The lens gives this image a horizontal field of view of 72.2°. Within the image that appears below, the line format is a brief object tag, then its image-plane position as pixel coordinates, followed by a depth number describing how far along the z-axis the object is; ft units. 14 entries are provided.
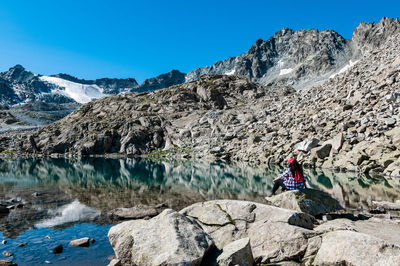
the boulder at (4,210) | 69.62
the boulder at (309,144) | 168.86
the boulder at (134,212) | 65.82
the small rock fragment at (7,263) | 39.23
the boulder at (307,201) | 49.91
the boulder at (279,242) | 33.63
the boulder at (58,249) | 44.96
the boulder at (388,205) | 63.31
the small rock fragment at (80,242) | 47.78
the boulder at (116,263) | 34.69
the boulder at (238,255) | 30.04
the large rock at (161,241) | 29.07
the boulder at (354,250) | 25.88
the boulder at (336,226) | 39.46
